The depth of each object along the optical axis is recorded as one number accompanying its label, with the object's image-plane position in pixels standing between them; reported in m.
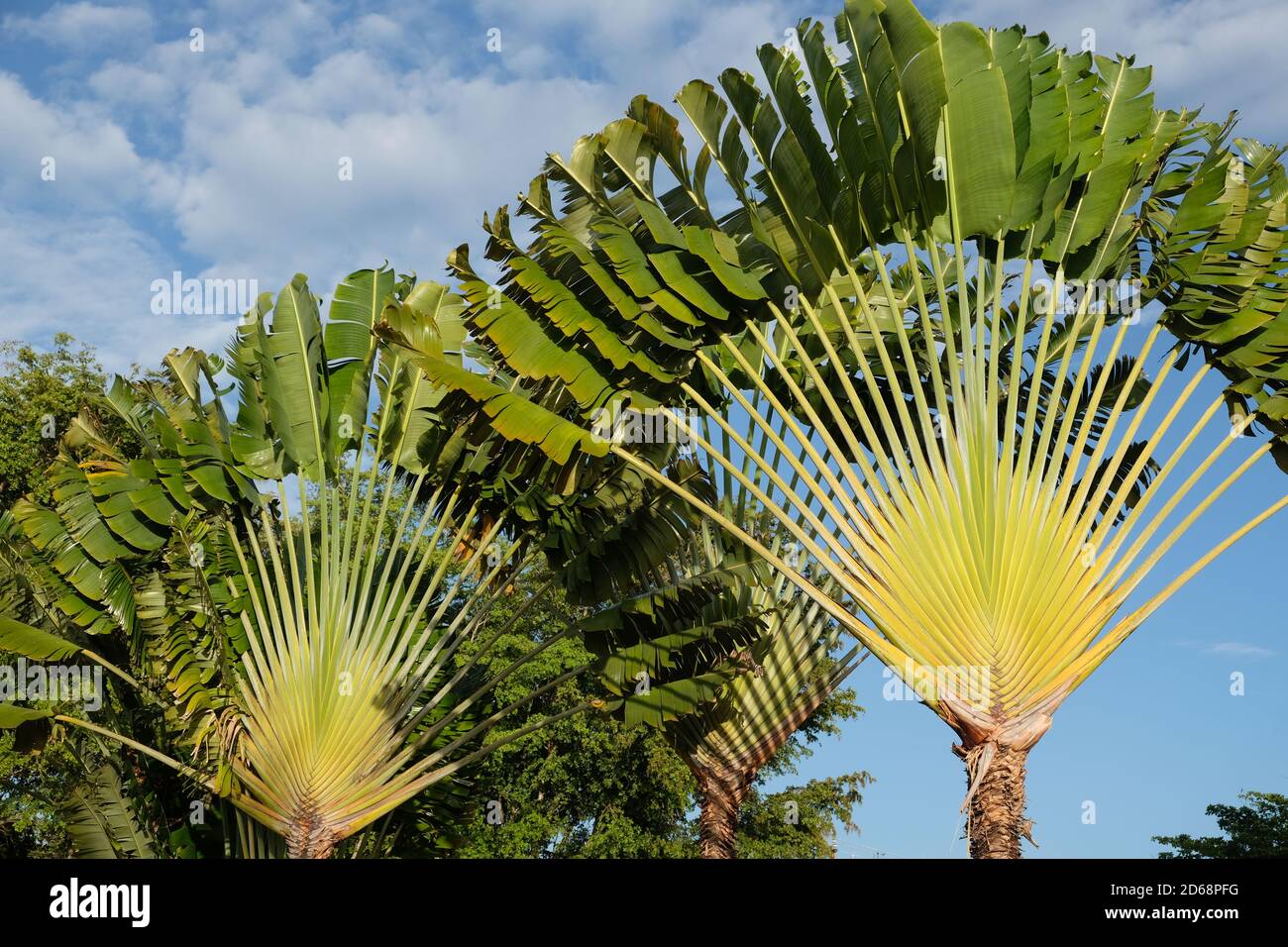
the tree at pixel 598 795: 19.70
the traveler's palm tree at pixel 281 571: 8.70
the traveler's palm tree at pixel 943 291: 6.12
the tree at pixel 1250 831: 19.06
